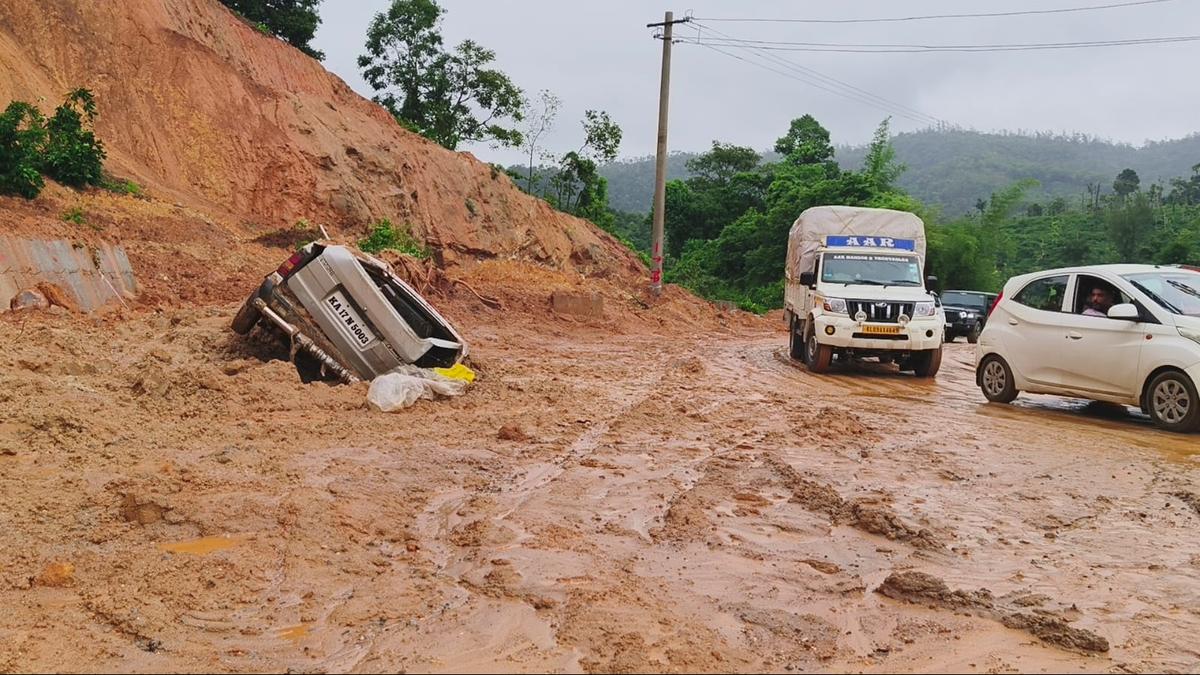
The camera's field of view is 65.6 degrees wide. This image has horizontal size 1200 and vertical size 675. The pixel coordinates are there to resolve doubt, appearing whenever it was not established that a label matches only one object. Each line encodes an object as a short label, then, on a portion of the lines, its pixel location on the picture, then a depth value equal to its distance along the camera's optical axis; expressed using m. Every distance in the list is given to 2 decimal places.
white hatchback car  9.07
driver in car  9.93
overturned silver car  9.29
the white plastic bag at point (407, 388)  8.59
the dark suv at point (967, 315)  24.48
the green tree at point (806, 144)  47.47
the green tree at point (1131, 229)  46.53
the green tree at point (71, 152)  16.20
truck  13.67
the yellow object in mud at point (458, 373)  9.75
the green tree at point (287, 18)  30.86
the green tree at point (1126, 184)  65.44
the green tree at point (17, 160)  14.42
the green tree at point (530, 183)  39.69
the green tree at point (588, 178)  40.22
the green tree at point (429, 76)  35.59
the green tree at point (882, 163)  39.78
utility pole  26.59
